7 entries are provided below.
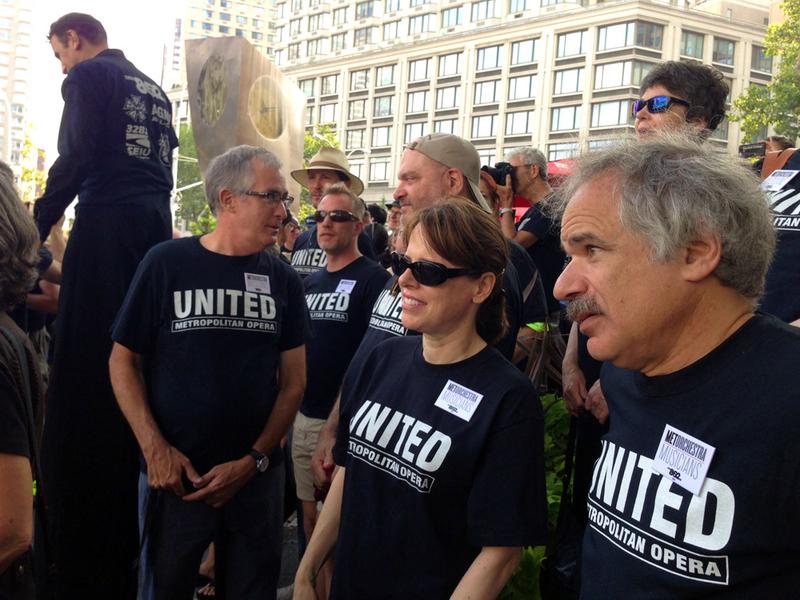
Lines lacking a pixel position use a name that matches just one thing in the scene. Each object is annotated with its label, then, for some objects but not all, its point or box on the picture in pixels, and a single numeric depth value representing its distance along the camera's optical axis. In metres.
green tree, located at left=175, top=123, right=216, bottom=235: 79.00
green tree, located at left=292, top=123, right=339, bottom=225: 60.44
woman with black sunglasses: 2.25
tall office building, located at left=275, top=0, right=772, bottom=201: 67.19
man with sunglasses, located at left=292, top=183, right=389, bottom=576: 4.61
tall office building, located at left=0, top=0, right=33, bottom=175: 178.50
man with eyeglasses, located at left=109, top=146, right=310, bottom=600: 3.36
